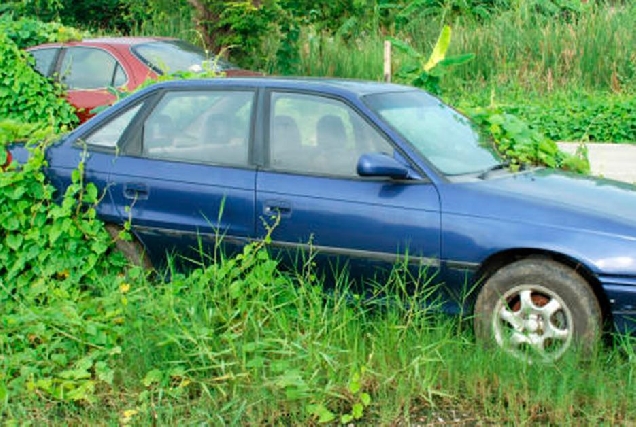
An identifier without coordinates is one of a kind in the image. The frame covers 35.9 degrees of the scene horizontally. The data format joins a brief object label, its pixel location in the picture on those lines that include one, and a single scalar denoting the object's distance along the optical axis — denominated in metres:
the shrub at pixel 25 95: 11.27
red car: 11.44
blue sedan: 4.91
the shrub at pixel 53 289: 4.64
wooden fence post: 14.20
